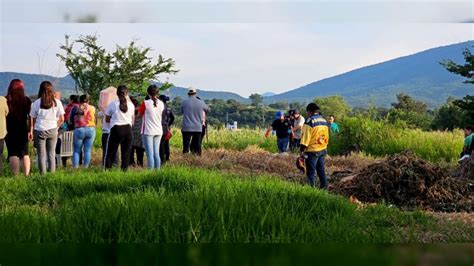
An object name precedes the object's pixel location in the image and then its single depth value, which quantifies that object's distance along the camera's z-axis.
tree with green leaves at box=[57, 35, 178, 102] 32.25
